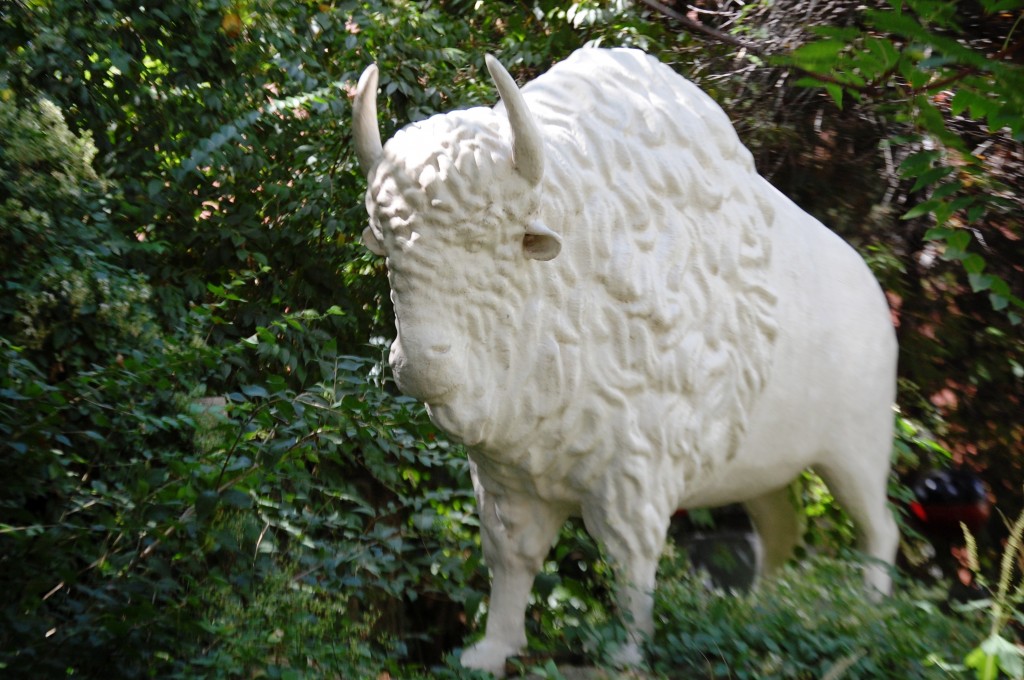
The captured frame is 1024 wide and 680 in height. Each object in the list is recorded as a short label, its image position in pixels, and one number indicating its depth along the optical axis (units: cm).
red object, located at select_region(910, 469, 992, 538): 488
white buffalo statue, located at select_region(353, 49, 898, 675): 259
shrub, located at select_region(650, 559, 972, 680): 267
